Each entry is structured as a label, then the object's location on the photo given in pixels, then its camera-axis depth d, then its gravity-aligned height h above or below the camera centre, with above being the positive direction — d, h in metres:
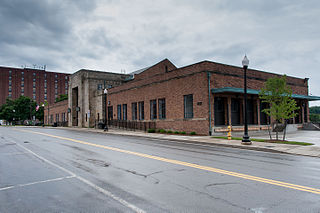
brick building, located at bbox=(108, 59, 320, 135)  22.52 +1.85
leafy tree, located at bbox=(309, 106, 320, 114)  124.45 +3.28
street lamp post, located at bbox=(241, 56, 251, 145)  15.41 -1.08
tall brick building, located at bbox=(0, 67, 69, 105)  119.88 +16.87
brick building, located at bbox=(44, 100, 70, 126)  59.89 +1.23
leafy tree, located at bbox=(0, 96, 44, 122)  99.19 +3.23
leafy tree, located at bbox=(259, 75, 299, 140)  16.42 +1.33
